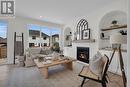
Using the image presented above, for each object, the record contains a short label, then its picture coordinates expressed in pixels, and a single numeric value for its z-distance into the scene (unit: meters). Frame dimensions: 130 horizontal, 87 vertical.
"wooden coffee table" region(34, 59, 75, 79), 1.84
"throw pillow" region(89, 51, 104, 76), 1.36
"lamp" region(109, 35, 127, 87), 1.52
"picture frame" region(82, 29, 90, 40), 2.82
